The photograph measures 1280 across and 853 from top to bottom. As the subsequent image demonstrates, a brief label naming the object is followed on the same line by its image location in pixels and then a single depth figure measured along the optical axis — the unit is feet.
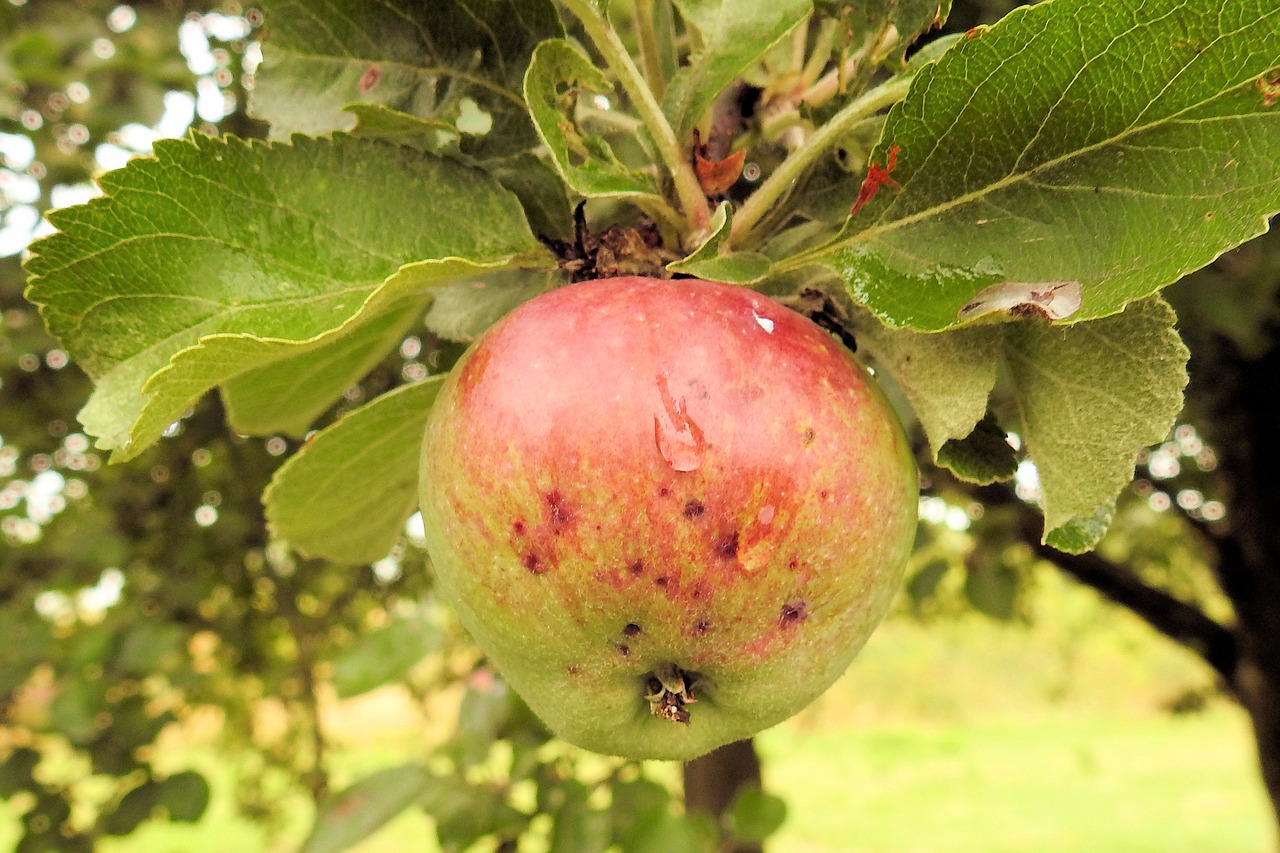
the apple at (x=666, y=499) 0.70
